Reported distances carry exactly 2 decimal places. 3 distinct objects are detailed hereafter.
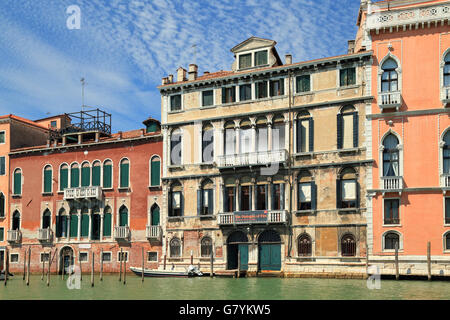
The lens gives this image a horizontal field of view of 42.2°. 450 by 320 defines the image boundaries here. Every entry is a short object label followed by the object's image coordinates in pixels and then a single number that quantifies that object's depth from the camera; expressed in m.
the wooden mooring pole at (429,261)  25.77
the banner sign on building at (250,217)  30.45
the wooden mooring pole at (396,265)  26.23
